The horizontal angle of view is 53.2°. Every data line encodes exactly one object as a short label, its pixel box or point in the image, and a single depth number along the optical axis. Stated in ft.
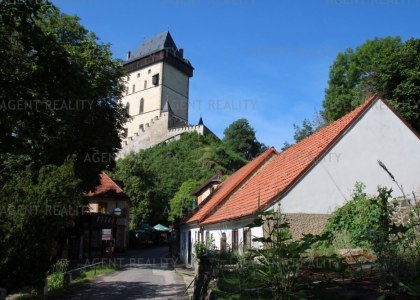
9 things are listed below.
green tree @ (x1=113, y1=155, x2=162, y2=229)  205.26
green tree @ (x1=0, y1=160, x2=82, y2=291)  35.14
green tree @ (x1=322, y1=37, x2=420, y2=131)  87.71
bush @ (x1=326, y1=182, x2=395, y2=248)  37.55
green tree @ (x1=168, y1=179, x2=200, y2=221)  200.27
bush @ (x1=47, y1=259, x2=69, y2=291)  47.91
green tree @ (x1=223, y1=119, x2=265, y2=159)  291.38
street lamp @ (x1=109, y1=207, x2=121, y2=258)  108.47
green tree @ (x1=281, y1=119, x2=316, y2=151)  140.26
